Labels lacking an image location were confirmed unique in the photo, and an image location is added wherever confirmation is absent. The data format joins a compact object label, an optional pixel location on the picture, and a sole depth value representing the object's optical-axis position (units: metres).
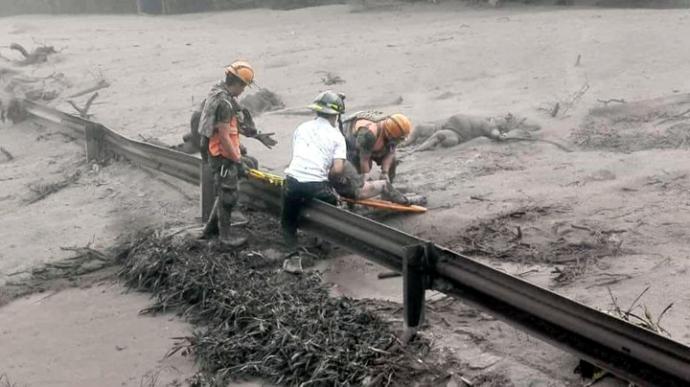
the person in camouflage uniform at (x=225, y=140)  14.71
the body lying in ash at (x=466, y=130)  20.81
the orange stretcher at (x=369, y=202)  15.10
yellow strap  15.23
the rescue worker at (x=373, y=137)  15.84
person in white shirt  14.22
